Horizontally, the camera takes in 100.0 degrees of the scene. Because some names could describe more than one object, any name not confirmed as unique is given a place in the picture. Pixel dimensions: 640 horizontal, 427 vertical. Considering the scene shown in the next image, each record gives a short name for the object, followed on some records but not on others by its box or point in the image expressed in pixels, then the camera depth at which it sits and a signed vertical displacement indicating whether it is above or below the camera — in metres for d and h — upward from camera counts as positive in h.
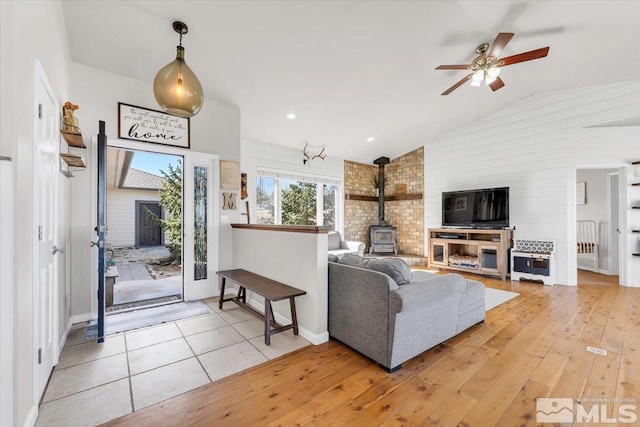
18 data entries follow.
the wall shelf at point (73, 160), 2.40 +0.51
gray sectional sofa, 2.05 -0.82
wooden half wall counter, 2.52 -0.55
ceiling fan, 2.76 +1.75
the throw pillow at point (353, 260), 2.46 -0.44
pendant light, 2.17 +1.04
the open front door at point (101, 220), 2.45 -0.05
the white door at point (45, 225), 1.67 -0.07
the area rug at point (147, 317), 2.86 -1.20
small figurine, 2.49 +0.90
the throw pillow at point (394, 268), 2.24 -0.46
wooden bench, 2.47 -0.75
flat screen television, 5.21 +0.13
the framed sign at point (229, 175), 4.00 +0.61
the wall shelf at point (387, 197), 7.06 +0.48
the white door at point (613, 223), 5.23 -0.17
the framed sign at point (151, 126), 3.27 +1.14
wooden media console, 5.11 -0.75
